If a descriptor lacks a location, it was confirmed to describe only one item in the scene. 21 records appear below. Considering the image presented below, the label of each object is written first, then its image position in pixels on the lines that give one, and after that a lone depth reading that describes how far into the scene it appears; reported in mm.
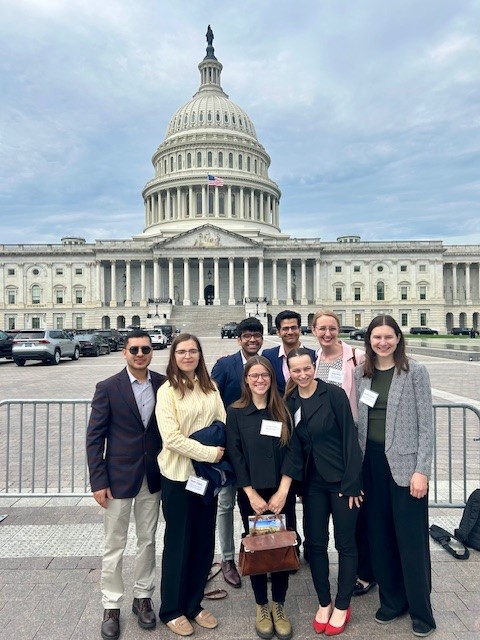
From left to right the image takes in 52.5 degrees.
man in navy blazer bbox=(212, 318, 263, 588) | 5039
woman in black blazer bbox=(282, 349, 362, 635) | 4086
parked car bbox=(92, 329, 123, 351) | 40125
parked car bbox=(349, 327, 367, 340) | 49356
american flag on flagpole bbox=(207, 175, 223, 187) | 82125
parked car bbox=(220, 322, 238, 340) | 54125
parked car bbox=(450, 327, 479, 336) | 73438
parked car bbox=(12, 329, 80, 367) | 26531
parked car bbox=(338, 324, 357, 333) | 63484
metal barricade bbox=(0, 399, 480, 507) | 6938
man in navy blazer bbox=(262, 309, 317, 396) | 5340
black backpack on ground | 5426
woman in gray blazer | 4121
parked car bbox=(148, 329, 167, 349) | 42031
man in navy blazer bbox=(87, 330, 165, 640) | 4195
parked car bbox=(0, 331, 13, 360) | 28433
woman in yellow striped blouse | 4082
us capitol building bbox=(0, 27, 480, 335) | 82188
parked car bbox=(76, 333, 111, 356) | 33406
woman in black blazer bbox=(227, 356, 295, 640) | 4051
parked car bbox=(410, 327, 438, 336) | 71625
